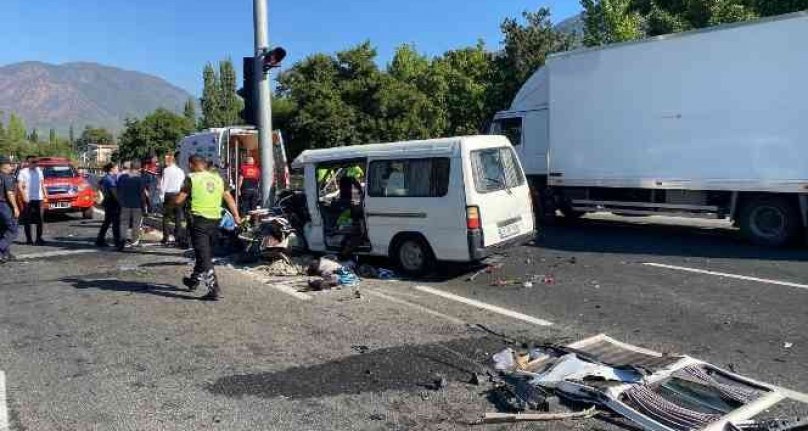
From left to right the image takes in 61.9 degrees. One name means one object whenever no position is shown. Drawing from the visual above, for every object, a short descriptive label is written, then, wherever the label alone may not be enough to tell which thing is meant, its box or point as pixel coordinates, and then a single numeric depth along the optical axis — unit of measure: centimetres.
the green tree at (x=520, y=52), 2750
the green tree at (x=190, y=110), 8271
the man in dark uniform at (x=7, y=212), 1092
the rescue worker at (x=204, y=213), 780
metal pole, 1062
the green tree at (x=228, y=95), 6700
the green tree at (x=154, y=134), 5812
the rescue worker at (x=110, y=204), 1226
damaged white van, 845
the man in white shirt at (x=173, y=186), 1226
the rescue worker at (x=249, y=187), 1476
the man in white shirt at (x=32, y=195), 1307
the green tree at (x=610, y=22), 2570
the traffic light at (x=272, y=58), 1036
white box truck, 1088
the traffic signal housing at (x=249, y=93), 1055
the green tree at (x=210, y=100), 6712
